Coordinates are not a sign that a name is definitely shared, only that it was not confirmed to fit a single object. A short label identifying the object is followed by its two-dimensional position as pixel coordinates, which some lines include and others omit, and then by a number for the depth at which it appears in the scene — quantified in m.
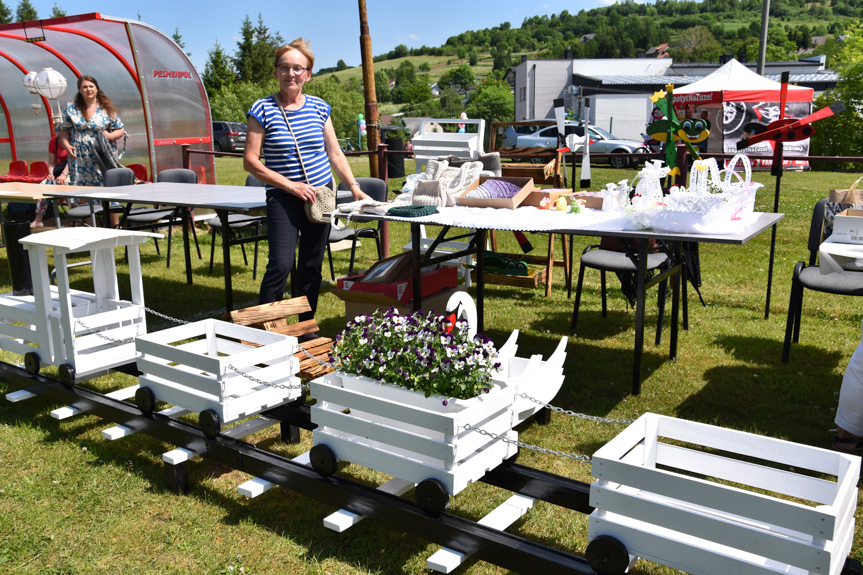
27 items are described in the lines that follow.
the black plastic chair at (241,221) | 6.27
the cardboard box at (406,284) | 4.63
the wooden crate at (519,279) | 5.76
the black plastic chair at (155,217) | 6.63
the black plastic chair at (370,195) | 6.15
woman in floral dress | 7.67
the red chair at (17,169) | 9.29
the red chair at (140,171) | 9.42
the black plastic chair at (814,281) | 4.04
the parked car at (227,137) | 28.09
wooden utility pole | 7.33
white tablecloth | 3.83
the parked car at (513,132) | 22.32
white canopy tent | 17.77
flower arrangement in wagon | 2.43
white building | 39.22
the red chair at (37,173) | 8.48
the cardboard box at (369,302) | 4.61
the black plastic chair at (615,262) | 4.56
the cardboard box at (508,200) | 4.59
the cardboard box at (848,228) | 3.62
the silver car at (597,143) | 22.77
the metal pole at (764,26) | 15.40
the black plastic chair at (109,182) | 7.15
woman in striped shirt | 4.09
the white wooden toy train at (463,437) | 1.88
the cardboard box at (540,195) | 4.63
